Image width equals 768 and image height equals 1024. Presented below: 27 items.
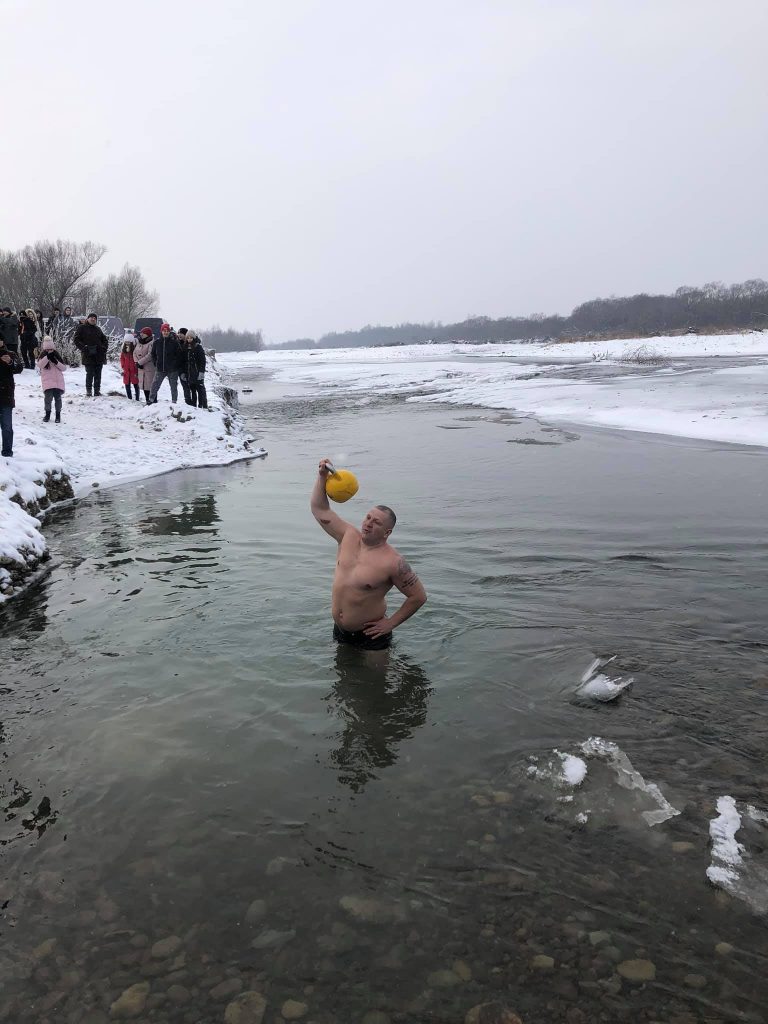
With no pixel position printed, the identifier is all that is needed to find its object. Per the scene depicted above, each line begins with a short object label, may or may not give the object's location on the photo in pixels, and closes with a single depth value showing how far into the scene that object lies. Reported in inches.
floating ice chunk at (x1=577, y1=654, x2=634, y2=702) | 183.0
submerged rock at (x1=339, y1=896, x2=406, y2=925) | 114.5
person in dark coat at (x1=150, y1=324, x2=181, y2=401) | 641.6
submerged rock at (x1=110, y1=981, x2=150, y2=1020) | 98.3
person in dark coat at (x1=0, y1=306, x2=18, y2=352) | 649.6
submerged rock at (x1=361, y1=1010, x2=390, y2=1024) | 97.1
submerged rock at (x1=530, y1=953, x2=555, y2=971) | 104.6
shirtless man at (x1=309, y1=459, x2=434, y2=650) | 199.5
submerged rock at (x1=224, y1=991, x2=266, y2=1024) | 97.5
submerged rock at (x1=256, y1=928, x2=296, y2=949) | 109.4
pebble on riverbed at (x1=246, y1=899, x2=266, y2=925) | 114.9
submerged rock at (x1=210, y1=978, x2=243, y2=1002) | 100.8
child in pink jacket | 520.4
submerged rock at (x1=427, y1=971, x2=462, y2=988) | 102.0
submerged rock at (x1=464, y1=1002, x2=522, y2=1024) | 96.2
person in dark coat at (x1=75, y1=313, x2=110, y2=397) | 641.0
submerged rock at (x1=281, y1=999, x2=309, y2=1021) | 97.8
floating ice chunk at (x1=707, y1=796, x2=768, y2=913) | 118.0
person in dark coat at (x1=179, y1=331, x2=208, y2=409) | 658.8
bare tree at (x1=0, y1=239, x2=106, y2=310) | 1865.2
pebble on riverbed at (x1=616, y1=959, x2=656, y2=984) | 102.5
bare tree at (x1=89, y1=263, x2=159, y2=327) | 2323.6
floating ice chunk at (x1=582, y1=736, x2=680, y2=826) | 137.6
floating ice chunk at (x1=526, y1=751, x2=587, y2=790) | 149.2
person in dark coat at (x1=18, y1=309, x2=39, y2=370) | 706.8
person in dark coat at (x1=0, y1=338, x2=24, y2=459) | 391.9
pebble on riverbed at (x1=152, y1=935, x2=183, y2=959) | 108.0
